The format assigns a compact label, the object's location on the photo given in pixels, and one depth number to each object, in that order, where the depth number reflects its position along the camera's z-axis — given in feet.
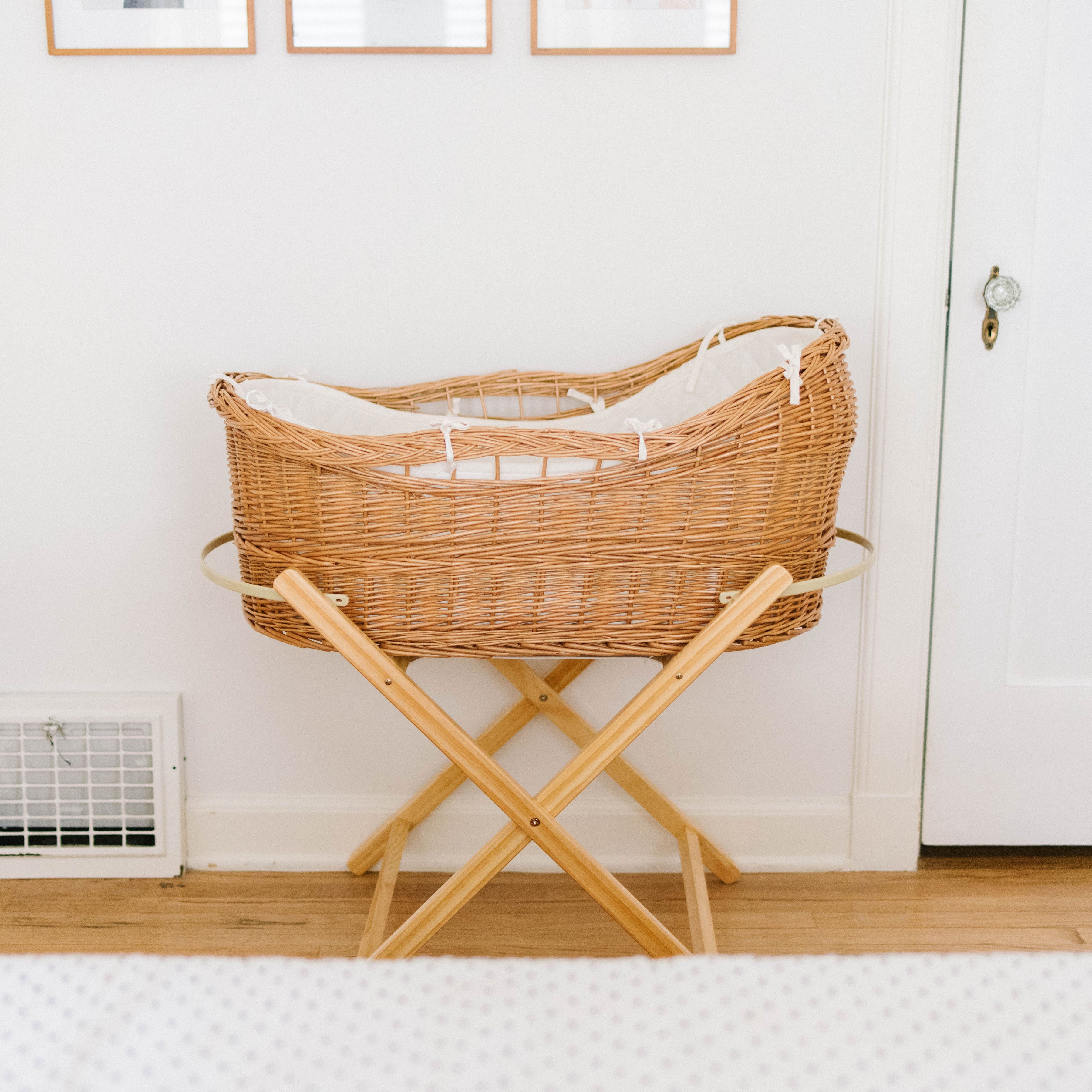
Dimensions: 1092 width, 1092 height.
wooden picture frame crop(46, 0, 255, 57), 4.84
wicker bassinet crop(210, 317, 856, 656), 3.63
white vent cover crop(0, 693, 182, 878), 5.42
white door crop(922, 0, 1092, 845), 4.90
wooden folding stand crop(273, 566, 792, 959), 3.78
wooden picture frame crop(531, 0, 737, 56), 4.81
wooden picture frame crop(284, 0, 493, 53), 4.81
